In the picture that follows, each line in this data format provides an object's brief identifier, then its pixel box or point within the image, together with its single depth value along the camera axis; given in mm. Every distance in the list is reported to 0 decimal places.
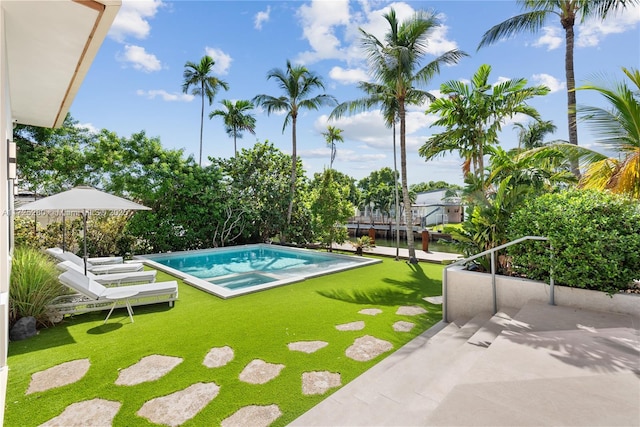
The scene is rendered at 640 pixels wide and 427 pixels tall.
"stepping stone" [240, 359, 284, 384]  3658
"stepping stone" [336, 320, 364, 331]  5219
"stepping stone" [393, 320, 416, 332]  5249
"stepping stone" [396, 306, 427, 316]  6070
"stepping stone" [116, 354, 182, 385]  3674
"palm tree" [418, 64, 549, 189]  9719
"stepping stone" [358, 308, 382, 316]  5998
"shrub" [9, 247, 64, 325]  5055
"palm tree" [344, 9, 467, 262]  10852
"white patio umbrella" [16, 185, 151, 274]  6598
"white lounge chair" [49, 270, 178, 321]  5621
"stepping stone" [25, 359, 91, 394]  3535
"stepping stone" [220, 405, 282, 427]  2896
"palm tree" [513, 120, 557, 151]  30516
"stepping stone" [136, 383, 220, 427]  2979
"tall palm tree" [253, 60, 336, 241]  16500
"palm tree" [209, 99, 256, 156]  24891
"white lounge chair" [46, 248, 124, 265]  9627
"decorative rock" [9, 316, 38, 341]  4781
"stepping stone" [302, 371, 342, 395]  3428
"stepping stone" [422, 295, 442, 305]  6875
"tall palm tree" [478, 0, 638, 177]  9438
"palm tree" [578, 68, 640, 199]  5793
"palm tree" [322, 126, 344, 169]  40781
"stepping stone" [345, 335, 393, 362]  4254
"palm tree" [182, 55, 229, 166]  23281
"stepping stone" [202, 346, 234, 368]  4023
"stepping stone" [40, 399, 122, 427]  2924
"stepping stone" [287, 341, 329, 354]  4469
